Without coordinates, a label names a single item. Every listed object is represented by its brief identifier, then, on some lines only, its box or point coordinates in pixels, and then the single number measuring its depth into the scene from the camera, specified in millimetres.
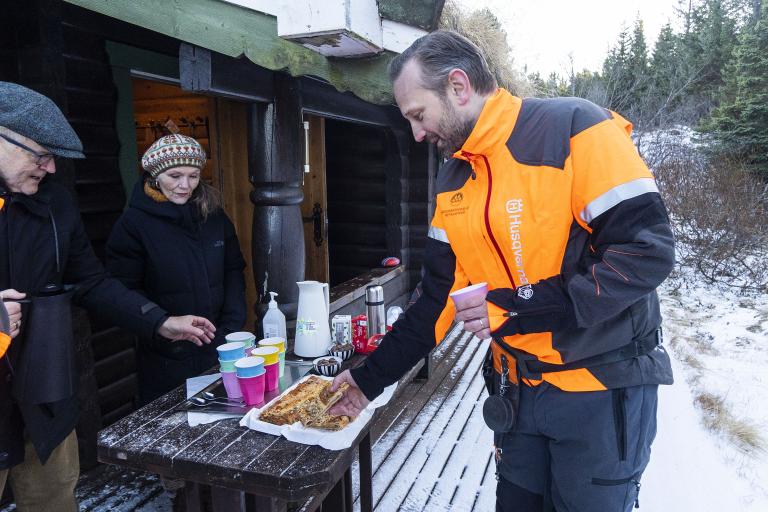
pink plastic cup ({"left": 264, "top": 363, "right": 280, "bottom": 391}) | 2023
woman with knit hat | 2461
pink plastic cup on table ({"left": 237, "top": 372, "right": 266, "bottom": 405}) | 1896
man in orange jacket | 1318
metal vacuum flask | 3141
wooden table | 1533
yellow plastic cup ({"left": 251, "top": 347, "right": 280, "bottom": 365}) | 1976
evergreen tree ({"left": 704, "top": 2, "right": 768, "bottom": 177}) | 14930
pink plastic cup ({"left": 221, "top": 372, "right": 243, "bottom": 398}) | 1946
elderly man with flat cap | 1756
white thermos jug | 2506
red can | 2674
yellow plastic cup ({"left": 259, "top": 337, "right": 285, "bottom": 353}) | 2098
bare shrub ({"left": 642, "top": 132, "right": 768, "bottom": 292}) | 8625
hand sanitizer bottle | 2441
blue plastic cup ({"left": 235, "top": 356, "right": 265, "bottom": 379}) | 1858
